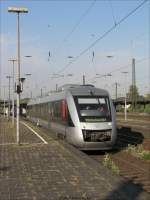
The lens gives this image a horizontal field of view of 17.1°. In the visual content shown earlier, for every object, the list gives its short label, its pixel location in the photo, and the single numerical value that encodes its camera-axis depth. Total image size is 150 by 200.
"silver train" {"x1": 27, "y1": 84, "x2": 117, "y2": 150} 19.41
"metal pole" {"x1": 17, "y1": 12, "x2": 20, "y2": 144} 20.23
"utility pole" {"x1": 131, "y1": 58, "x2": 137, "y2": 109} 80.25
